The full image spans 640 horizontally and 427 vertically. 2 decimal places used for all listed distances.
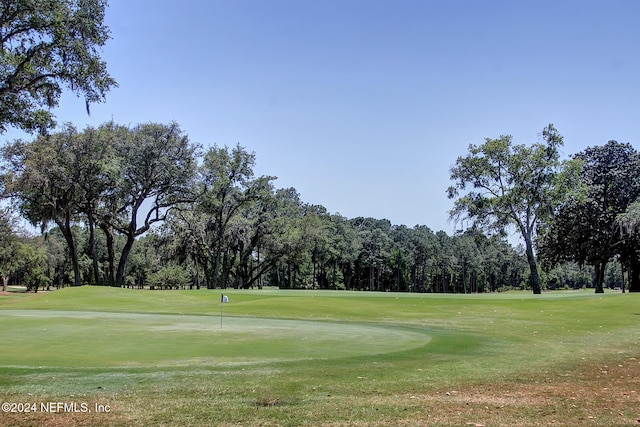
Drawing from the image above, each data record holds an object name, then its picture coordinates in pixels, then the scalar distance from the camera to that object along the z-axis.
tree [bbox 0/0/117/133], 19.36
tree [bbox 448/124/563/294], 44.53
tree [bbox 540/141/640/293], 48.28
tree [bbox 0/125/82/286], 39.41
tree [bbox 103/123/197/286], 45.47
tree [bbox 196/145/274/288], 54.47
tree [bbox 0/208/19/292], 63.09
